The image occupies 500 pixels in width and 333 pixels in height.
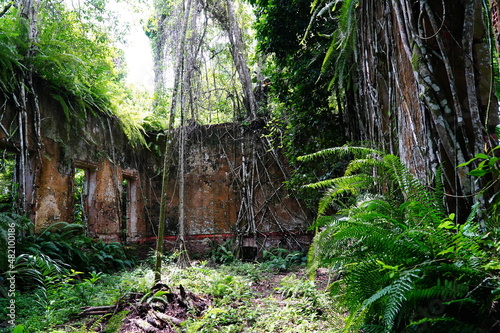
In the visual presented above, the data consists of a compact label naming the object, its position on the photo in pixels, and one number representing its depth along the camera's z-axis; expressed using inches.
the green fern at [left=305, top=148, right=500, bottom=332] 42.4
